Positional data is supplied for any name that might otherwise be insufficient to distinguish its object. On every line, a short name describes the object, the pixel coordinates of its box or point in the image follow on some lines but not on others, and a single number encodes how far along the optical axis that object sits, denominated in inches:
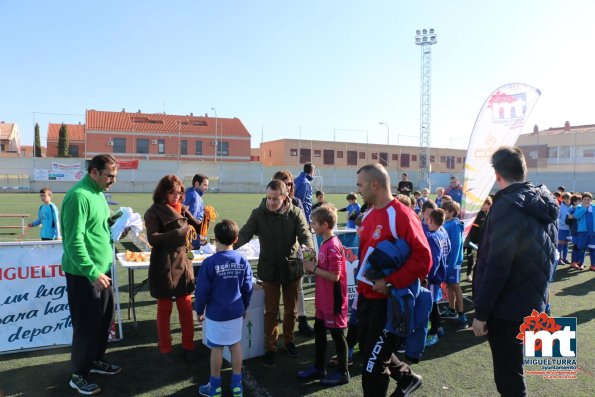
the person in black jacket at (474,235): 319.3
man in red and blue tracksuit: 117.8
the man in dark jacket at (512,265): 110.9
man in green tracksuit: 145.2
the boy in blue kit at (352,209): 410.6
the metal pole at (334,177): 1787.6
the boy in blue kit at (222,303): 147.9
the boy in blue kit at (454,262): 231.1
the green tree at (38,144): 2161.7
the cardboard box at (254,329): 184.5
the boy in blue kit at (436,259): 203.8
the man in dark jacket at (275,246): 179.0
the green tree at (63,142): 2069.4
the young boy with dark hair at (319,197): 441.1
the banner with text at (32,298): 188.4
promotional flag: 281.9
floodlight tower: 1956.2
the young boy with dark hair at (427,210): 213.4
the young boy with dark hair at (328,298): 161.0
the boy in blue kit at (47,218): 350.6
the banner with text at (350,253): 243.9
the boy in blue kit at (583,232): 388.5
